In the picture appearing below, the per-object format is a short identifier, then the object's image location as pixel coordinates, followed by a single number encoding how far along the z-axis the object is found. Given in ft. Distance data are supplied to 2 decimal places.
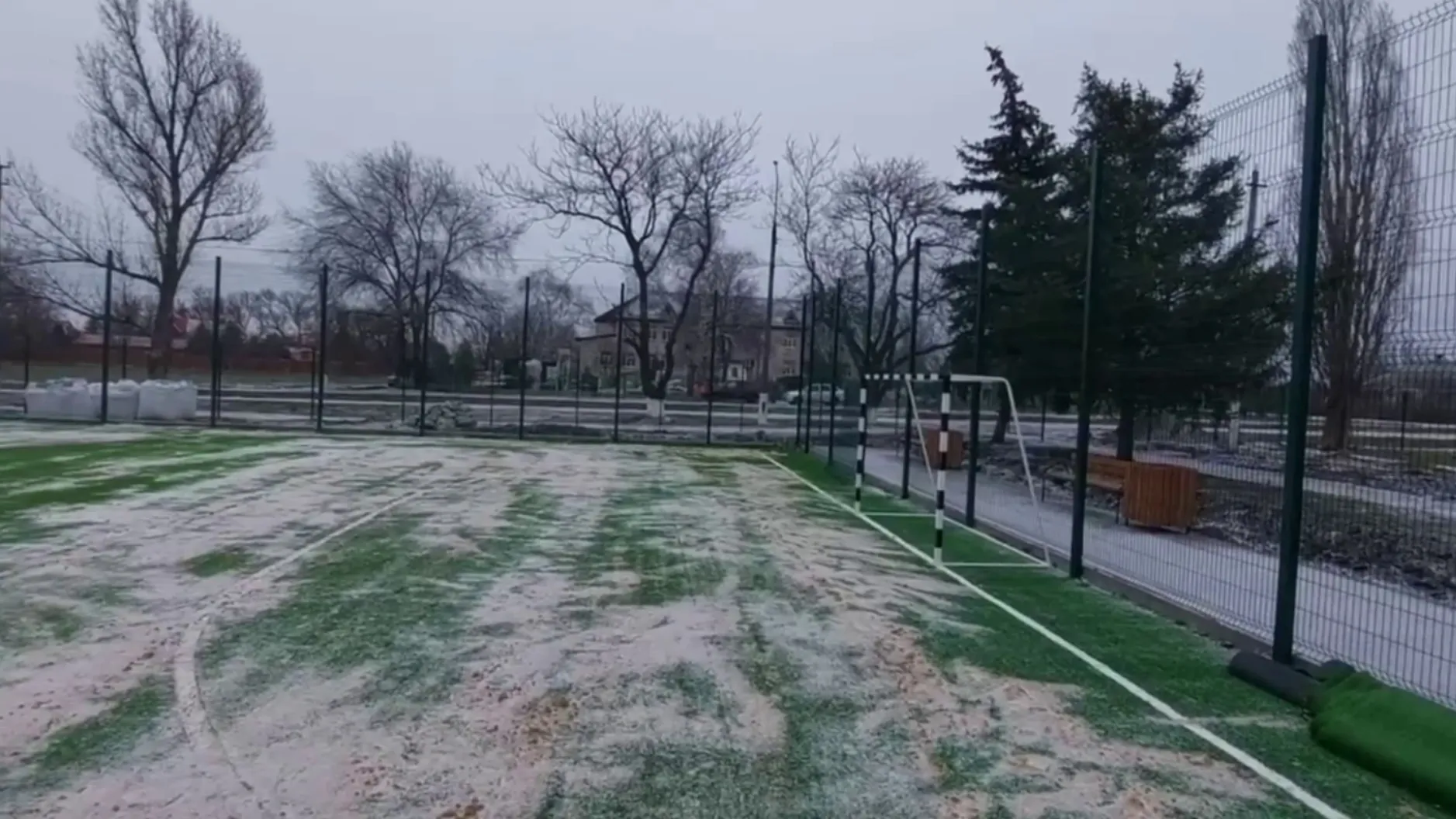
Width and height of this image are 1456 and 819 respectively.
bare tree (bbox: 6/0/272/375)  113.09
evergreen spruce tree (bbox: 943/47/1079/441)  34.58
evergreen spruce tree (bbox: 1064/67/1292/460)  22.12
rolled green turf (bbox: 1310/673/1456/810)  12.84
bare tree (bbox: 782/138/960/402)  106.42
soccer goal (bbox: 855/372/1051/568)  28.91
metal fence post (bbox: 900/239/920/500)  42.98
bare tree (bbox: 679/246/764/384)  104.01
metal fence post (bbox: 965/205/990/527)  34.58
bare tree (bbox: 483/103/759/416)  114.62
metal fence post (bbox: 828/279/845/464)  53.78
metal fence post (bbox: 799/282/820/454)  63.10
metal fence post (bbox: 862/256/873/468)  47.85
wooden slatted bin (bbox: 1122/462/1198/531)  24.99
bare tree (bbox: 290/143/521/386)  135.54
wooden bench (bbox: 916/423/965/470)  46.83
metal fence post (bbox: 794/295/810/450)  69.62
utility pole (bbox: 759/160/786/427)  88.02
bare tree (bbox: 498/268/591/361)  93.91
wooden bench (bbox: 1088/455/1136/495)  30.25
